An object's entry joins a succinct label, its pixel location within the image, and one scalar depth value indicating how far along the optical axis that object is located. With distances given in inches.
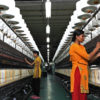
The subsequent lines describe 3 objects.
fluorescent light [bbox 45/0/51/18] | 233.1
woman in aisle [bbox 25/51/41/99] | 301.7
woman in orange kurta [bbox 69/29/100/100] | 114.7
